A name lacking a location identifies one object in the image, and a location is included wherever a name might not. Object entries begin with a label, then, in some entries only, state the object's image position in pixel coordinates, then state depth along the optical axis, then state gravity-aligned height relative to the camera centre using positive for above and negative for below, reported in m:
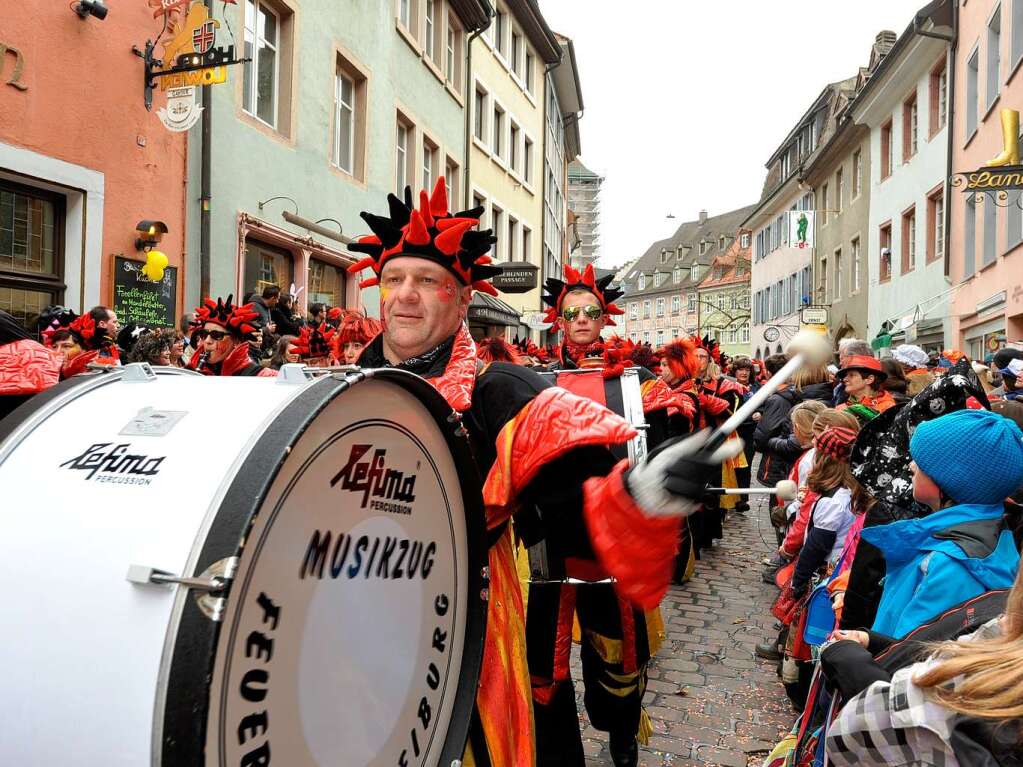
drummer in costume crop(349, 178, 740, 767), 1.50 -0.15
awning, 16.53 +1.50
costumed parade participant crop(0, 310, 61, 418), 2.89 +0.03
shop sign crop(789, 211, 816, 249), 28.61 +5.65
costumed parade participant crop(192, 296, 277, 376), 5.03 +0.30
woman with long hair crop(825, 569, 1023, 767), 1.28 -0.55
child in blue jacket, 2.03 -0.38
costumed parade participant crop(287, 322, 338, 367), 5.25 +0.23
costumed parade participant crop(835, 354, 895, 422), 5.33 +0.05
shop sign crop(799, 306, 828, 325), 23.92 +2.12
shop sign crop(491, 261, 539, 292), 17.42 +2.31
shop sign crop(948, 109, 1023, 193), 10.12 +2.76
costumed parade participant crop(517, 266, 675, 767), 2.78 -1.03
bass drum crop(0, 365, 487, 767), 1.06 -0.28
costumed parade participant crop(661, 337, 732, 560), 5.14 -0.12
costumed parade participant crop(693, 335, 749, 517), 7.75 -0.04
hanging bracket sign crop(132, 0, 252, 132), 7.28 +2.91
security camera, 6.73 +3.10
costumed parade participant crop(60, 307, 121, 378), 5.09 +0.27
